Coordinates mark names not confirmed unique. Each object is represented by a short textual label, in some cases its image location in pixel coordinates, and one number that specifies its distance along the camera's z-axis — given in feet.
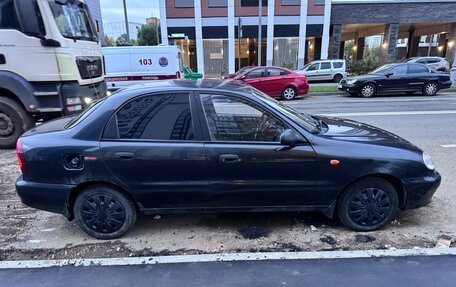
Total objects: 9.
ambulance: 41.32
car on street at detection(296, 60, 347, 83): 71.41
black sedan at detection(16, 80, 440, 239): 10.33
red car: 44.96
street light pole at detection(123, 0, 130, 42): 60.18
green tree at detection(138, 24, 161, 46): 149.07
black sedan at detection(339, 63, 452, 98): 44.98
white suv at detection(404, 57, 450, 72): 69.17
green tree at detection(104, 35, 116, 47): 148.87
